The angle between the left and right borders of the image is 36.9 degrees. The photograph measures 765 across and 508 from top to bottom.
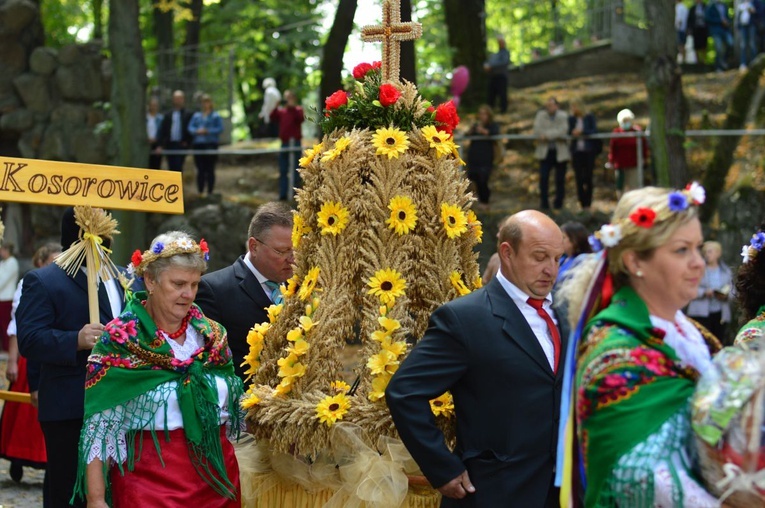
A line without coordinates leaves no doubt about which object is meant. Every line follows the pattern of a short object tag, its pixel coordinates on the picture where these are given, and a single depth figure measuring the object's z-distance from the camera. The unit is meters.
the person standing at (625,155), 16.64
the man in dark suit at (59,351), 6.22
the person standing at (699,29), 24.53
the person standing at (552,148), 17.52
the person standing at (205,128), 19.39
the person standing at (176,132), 19.42
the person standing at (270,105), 22.44
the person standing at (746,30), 22.38
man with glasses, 6.69
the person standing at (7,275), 16.28
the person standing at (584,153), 17.22
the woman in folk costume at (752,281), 5.96
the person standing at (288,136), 18.77
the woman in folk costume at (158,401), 5.42
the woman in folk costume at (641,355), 3.60
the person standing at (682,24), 25.16
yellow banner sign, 6.11
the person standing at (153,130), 19.23
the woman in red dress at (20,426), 9.58
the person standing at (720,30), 23.89
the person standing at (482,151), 17.81
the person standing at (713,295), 12.26
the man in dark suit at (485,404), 4.85
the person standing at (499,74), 23.38
